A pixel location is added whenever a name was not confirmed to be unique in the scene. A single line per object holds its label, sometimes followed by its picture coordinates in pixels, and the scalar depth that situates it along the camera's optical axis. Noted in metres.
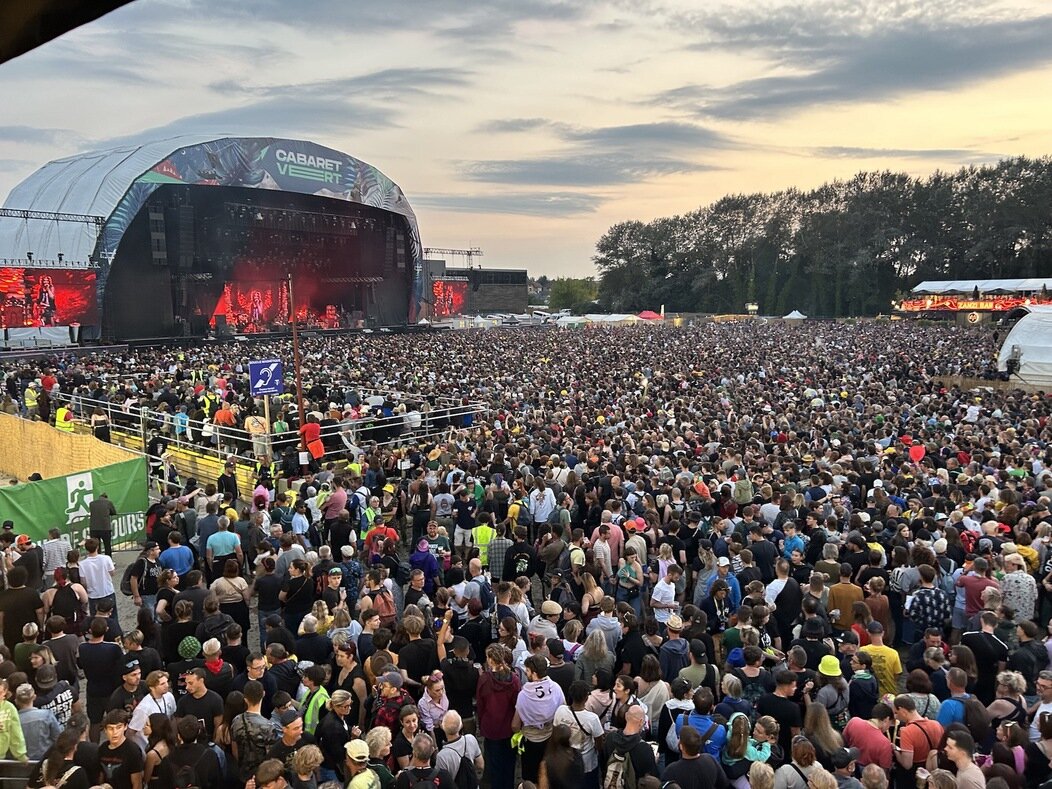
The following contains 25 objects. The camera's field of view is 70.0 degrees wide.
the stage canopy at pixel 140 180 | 35.81
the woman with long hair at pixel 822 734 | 4.41
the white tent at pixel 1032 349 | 23.73
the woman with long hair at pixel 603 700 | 4.88
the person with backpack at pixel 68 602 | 6.64
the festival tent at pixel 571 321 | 61.10
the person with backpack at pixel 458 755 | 4.32
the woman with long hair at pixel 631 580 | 7.32
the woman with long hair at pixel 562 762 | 4.60
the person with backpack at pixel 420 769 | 4.14
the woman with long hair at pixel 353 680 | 5.12
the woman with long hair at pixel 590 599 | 6.55
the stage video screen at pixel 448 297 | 60.84
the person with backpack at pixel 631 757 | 4.42
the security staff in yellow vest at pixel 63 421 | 15.59
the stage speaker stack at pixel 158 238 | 37.97
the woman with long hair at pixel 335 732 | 4.63
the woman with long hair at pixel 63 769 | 4.14
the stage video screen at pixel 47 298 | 32.72
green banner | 10.13
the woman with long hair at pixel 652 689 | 4.96
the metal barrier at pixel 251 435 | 13.73
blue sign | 12.51
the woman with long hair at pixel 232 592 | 6.67
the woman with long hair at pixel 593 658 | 5.44
